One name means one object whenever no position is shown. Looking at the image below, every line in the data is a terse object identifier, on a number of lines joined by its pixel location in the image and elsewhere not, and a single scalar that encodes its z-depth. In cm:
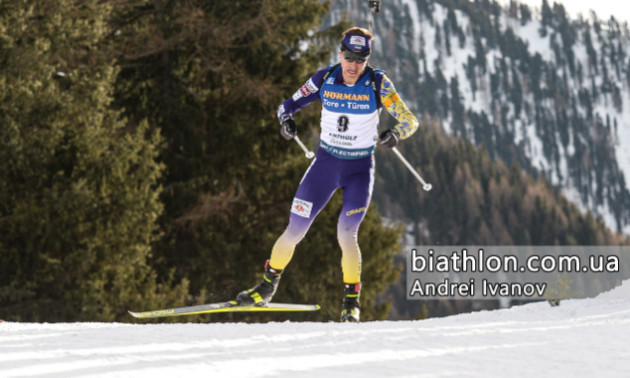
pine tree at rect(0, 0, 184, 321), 2973
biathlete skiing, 1416
